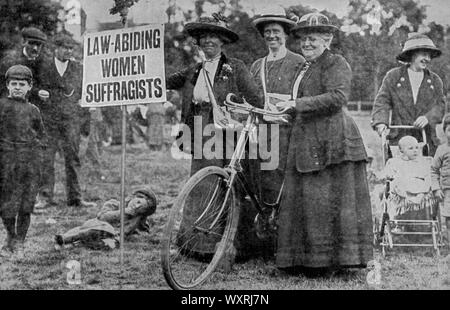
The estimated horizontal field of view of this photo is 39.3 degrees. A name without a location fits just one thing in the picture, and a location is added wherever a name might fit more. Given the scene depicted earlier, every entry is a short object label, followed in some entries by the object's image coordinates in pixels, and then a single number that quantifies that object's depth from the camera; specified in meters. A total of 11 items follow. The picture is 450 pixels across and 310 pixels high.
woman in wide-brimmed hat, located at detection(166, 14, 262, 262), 4.51
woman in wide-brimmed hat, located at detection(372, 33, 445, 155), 4.80
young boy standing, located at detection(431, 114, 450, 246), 4.66
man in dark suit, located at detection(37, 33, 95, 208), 5.35
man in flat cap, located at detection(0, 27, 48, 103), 5.06
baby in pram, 4.80
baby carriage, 4.79
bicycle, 4.09
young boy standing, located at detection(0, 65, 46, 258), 4.66
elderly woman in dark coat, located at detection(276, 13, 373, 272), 4.26
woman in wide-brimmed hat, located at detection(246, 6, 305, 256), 4.58
